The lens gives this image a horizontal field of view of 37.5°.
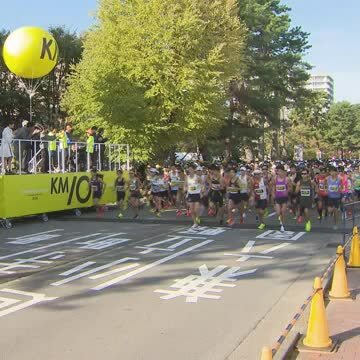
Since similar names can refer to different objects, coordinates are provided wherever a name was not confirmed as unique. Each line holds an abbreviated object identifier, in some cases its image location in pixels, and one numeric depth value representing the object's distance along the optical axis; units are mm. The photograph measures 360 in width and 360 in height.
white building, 174375
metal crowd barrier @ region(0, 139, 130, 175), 16359
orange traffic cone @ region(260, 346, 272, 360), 3646
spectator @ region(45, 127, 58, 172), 17188
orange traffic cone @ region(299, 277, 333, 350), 5297
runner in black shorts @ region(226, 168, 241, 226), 15070
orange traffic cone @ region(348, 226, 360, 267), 9133
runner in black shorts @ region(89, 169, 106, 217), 18812
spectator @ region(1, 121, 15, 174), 15548
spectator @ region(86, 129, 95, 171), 18891
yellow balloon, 15992
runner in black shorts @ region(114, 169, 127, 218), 17875
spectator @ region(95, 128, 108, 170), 20120
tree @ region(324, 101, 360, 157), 82625
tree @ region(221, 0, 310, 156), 36312
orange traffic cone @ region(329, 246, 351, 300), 7221
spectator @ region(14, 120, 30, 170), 16250
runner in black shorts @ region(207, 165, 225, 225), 16562
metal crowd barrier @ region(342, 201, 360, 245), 15871
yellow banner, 15418
